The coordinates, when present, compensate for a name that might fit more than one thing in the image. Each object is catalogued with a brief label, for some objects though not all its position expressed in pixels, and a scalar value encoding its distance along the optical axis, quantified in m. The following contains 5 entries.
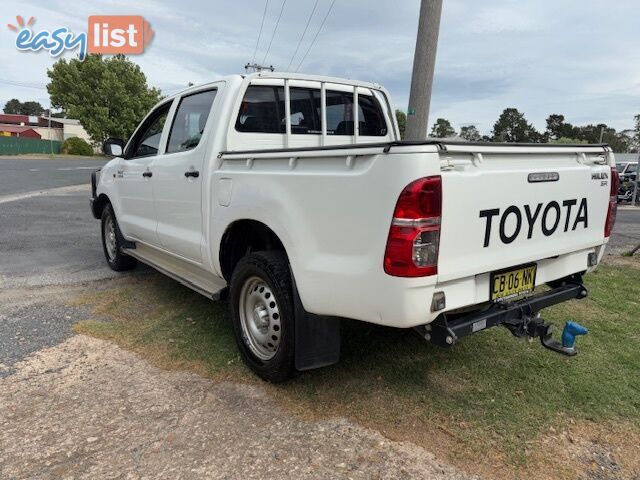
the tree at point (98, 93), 48.53
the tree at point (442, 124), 53.10
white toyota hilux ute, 2.38
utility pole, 5.91
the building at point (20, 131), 85.24
